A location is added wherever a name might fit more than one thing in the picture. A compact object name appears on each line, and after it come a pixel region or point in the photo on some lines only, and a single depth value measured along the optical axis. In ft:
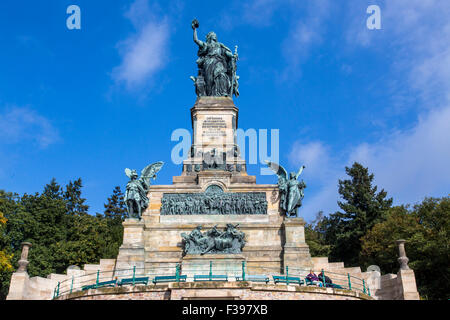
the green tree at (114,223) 133.39
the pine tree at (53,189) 175.25
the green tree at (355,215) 147.74
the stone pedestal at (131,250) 82.38
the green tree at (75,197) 196.39
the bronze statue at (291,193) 90.12
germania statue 113.80
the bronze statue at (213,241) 82.79
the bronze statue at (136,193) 89.45
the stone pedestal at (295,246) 83.61
